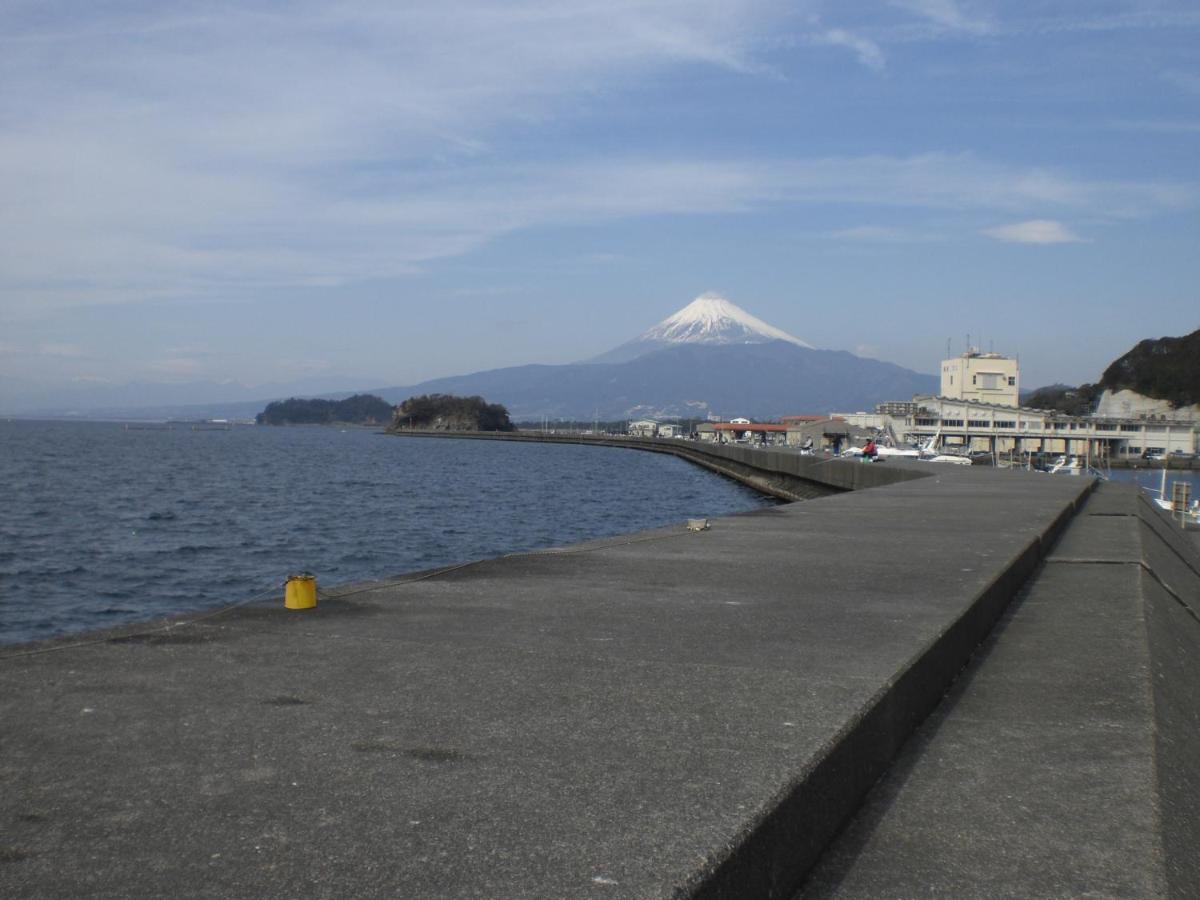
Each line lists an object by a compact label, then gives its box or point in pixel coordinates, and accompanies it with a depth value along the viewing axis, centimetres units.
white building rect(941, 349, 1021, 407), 13512
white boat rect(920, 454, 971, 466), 4837
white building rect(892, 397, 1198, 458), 12250
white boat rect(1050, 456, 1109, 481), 6228
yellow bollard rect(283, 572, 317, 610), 601
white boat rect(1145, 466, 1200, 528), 3020
